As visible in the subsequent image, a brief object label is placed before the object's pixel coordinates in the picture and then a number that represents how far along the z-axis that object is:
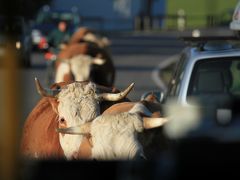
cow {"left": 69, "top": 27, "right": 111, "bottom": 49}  37.75
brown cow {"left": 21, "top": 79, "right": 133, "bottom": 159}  12.42
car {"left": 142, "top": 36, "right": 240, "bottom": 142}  14.29
